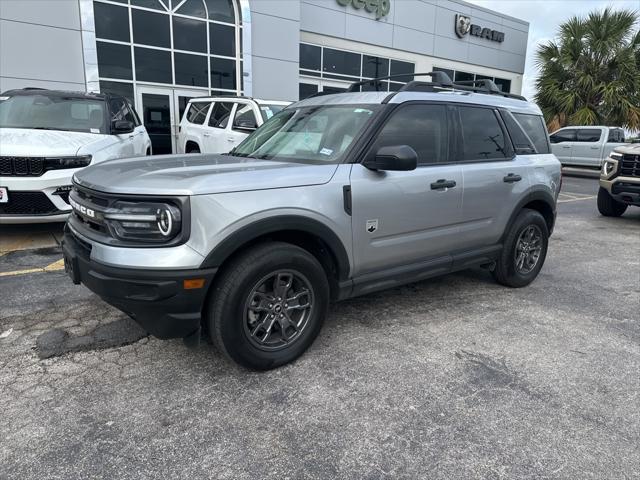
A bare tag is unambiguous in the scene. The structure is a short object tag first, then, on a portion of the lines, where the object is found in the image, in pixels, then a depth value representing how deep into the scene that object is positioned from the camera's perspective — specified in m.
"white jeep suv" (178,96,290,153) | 9.22
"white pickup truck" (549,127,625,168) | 17.58
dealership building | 11.48
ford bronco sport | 2.70
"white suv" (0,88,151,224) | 5.43
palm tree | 18.25
